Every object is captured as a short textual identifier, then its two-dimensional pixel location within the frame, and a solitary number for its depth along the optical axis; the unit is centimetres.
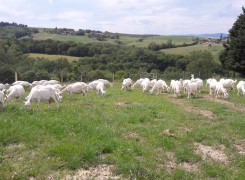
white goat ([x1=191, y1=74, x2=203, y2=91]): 1781
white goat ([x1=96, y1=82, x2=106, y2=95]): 1642
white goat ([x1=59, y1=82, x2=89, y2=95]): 1538
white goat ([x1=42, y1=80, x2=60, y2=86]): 1884
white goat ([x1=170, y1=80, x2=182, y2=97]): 1651
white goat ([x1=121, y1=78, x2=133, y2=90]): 2062
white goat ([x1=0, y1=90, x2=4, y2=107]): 959
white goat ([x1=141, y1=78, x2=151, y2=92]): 1896
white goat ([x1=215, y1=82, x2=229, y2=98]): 1590
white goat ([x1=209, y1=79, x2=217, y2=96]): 1701
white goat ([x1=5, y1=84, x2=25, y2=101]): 1364
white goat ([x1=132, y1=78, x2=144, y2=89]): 2180
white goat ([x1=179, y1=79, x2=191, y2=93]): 1789
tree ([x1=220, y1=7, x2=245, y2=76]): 3068
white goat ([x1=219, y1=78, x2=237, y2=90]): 1897
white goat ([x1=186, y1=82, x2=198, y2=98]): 1596
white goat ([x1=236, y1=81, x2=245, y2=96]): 1744
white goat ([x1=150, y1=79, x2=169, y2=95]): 1789
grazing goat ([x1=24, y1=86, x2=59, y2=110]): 1010
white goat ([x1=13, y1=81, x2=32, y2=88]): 1981
